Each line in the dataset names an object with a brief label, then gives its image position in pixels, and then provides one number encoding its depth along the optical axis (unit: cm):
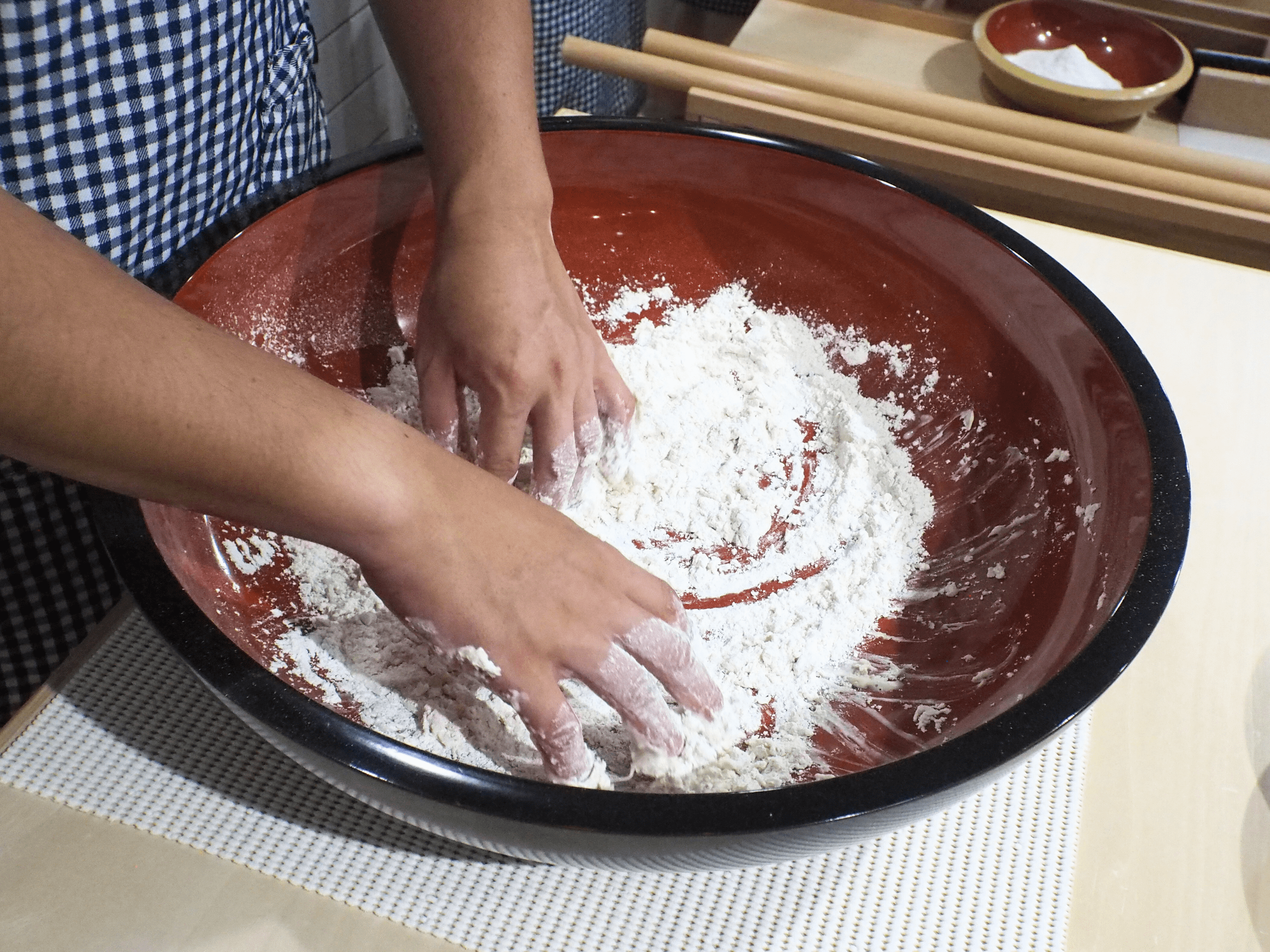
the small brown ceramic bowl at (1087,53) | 120
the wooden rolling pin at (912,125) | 98
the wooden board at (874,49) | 133
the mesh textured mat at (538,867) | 49
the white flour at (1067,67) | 127
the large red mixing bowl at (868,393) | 40
